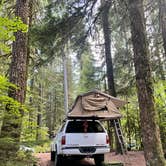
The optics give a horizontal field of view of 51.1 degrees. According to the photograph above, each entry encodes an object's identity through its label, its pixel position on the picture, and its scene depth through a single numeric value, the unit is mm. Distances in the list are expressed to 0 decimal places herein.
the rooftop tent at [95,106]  6115
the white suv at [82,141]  5945
